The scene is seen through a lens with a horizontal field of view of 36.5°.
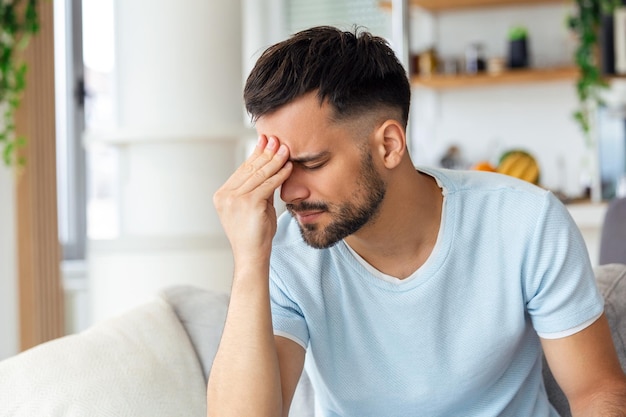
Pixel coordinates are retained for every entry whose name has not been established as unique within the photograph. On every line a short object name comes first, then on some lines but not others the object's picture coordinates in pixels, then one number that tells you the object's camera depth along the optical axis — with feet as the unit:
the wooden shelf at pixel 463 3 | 18.22
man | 5.18
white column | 9.16
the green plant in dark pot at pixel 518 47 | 18.04
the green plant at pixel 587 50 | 15.88
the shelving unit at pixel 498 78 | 17.71
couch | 5.18
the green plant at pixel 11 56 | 13.14
